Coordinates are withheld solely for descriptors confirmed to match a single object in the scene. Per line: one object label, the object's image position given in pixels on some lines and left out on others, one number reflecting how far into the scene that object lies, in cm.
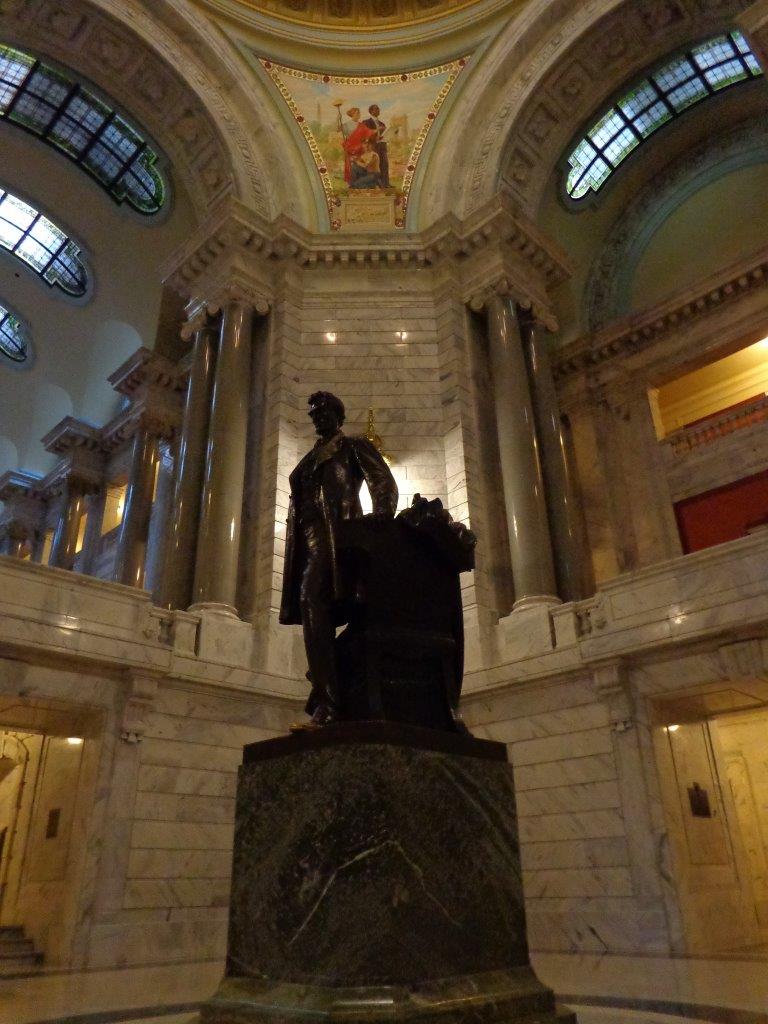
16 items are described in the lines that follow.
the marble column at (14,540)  2283
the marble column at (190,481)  1180
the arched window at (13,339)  2255
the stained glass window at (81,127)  1600
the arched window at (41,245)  1975
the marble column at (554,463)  1195
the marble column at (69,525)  2062
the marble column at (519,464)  1091
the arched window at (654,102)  1484
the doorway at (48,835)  778
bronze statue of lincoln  395
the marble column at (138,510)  1702
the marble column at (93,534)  2030
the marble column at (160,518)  1641
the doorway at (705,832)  789
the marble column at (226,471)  1075
